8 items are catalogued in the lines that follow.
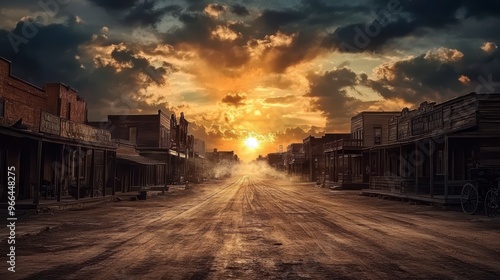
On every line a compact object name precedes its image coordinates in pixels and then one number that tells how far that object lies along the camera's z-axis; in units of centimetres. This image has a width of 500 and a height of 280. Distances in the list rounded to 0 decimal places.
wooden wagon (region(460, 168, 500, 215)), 1850
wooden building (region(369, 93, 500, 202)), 2312
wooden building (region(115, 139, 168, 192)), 3572
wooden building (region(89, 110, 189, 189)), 5262
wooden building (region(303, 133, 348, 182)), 7338
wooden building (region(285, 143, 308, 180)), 7981
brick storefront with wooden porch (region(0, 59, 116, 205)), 2048
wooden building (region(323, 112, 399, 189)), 4578
